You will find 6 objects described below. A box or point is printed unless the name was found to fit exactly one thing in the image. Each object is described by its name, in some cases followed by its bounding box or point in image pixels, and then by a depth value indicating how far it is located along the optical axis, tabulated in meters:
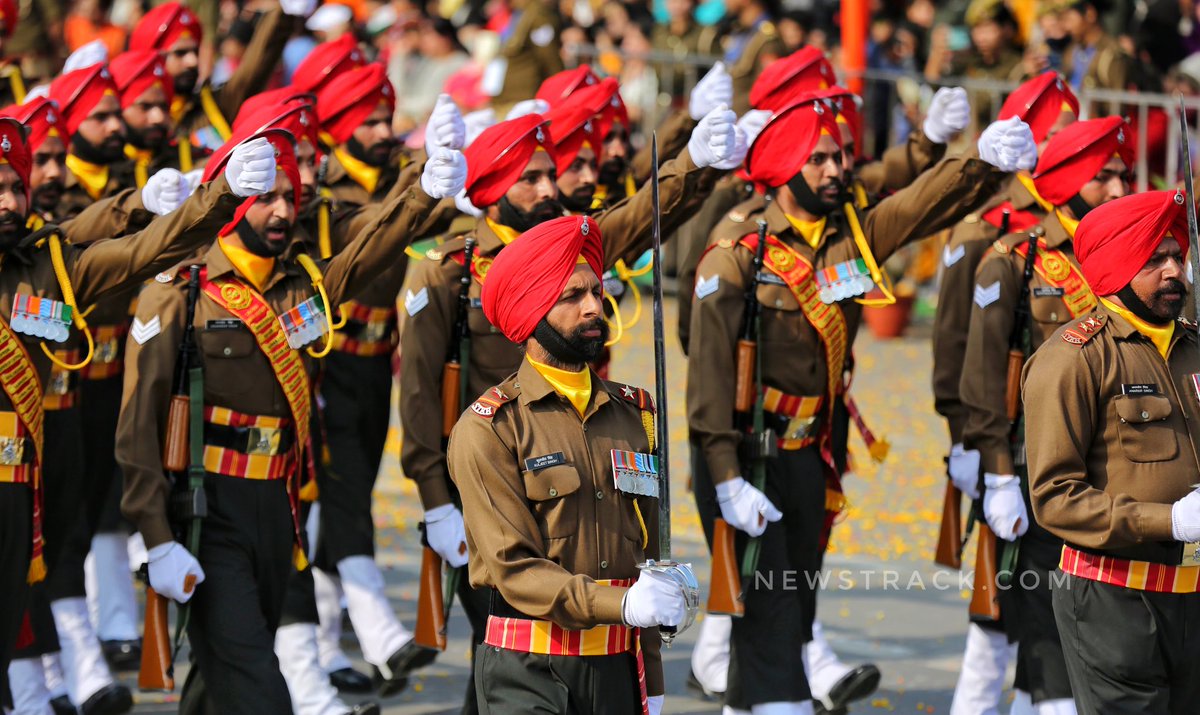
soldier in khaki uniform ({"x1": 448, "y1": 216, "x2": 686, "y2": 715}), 11.29
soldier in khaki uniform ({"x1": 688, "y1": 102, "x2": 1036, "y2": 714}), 15.18
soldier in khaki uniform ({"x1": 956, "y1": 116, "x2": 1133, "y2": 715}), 15.45
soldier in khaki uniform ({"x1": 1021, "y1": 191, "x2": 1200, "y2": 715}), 12.41
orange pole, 30.39
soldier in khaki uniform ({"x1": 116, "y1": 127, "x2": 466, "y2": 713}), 14.02
